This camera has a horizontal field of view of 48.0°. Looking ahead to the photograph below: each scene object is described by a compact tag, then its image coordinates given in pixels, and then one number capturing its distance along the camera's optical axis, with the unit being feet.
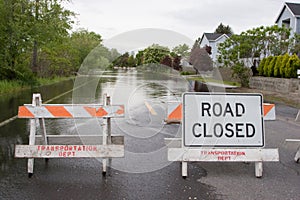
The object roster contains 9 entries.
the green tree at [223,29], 332.80
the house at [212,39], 167.97
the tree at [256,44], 77.92
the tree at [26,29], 60.95
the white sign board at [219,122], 16.43
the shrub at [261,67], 77.71
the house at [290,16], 113.60
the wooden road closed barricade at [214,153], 16.12
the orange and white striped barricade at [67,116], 16.14
